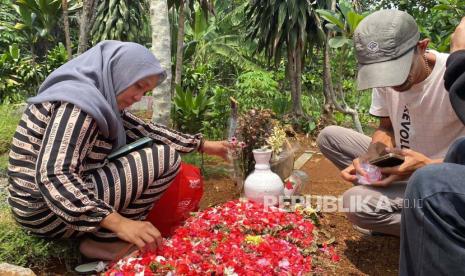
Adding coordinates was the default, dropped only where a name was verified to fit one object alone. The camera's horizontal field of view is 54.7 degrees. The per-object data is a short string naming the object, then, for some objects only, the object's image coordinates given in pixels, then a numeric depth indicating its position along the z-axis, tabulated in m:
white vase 2.92
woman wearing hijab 1.94
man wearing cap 2.10
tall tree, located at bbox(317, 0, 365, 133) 4.84
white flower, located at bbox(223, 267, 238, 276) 2.10
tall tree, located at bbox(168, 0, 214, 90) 6.28
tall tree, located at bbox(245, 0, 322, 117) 6.32
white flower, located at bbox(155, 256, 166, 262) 2.12
